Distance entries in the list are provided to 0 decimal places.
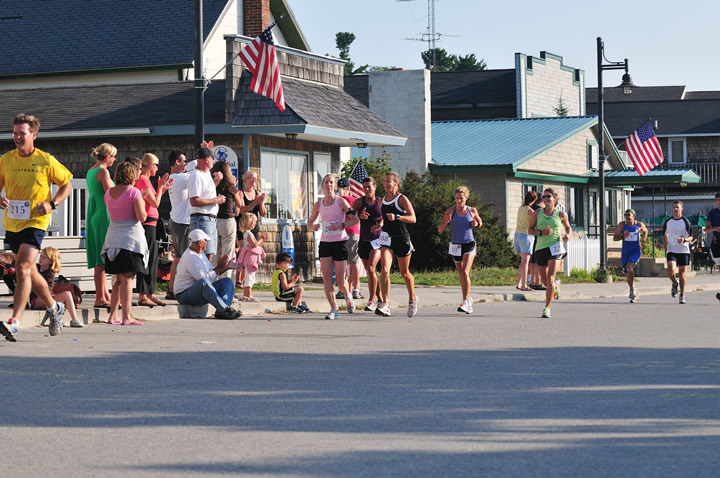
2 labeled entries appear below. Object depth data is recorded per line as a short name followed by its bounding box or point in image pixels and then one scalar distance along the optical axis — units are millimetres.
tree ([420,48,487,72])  133500
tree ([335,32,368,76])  139125
